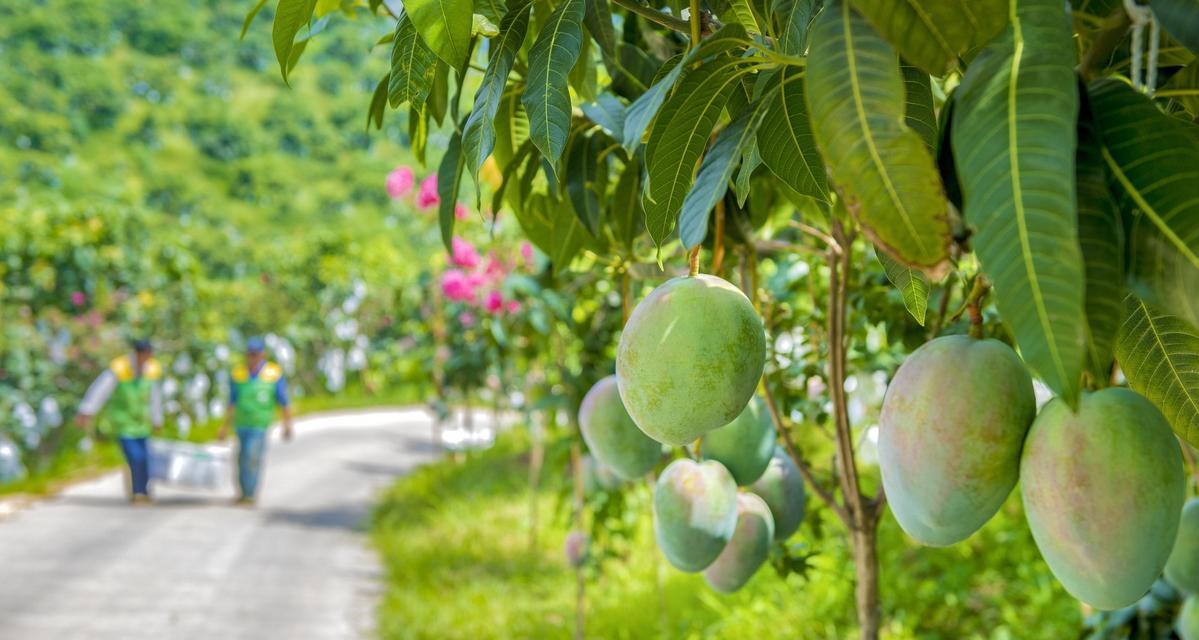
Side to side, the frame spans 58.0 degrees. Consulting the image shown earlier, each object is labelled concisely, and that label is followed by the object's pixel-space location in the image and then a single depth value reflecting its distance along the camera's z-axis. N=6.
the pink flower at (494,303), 3.96
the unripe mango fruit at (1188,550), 0.88
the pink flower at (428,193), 3.72
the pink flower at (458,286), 4.75
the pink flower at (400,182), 5.21
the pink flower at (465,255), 4.68
